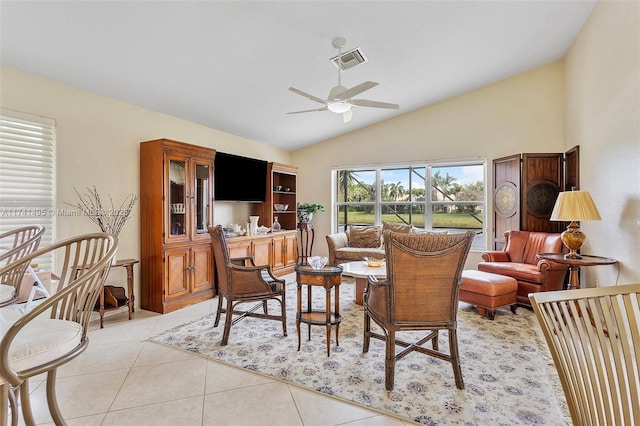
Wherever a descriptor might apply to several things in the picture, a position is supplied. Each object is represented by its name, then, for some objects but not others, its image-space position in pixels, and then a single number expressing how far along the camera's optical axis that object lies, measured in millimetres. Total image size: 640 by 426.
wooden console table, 3492
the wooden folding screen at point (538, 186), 4586
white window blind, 2842
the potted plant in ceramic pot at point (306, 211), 6273
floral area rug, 1951
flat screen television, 4730
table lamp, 3197
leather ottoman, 3479
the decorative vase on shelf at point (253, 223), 5203
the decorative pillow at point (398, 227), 5508
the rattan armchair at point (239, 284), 2918
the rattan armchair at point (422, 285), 2098
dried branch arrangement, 3396
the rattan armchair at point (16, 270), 1871
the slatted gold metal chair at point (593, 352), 879
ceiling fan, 3041
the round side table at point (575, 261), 3082
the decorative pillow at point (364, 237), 5660
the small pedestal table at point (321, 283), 2637
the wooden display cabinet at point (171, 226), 3725
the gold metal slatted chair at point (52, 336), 1099
